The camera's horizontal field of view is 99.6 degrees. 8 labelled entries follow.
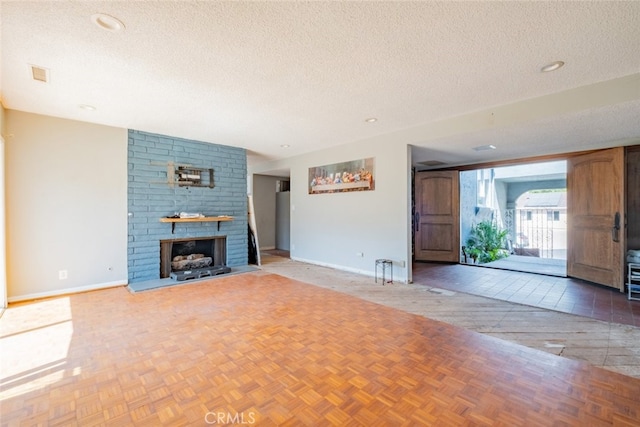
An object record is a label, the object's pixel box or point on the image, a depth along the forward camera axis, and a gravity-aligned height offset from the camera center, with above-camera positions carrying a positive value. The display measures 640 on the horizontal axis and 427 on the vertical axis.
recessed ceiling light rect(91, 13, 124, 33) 1.90 +1.38
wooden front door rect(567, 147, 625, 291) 4.04 -0.05
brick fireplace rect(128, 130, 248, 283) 4.65 +0.22
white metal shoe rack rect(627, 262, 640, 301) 3.77 -0.93
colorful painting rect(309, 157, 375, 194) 5.12 +0.75
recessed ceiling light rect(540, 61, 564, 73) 2.47 +1.38
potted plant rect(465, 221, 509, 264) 6.73 -0.73
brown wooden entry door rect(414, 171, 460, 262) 6.35 -0.06
